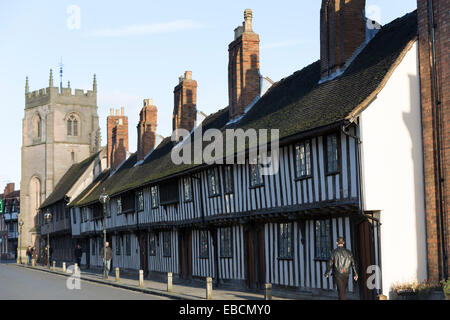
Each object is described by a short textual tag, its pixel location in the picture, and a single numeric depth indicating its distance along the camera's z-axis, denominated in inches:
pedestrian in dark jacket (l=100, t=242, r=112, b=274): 1366.9
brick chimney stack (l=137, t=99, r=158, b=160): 1485.0
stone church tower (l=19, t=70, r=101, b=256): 3053.6
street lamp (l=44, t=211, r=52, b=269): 1739.2
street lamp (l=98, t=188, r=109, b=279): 1231.5
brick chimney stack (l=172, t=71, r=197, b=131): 1302.9
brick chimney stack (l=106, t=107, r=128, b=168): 1722.4
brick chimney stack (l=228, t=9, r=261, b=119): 1031.0
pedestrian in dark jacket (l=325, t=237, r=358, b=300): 583.2
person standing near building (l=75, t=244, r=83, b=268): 1649.2
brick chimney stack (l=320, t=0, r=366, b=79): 793.6
